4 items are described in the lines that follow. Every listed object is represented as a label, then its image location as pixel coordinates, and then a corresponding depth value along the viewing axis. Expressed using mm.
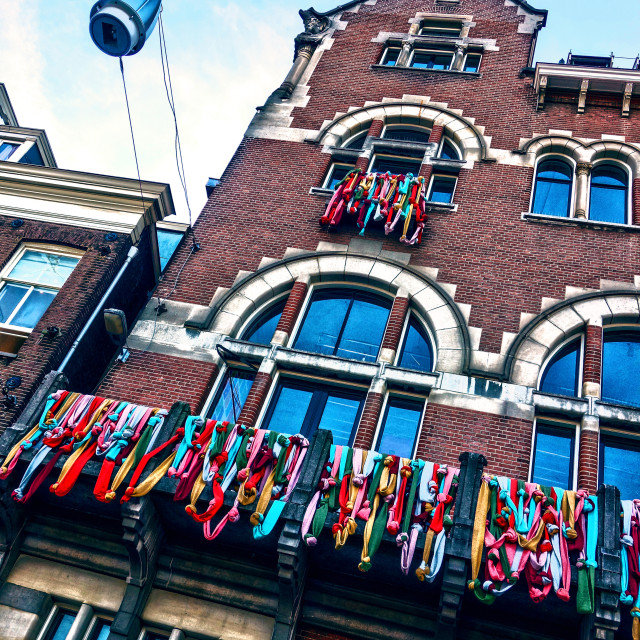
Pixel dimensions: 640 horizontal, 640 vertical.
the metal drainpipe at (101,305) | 12000
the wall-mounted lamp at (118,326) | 11734
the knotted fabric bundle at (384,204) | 13170
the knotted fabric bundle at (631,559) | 7281
